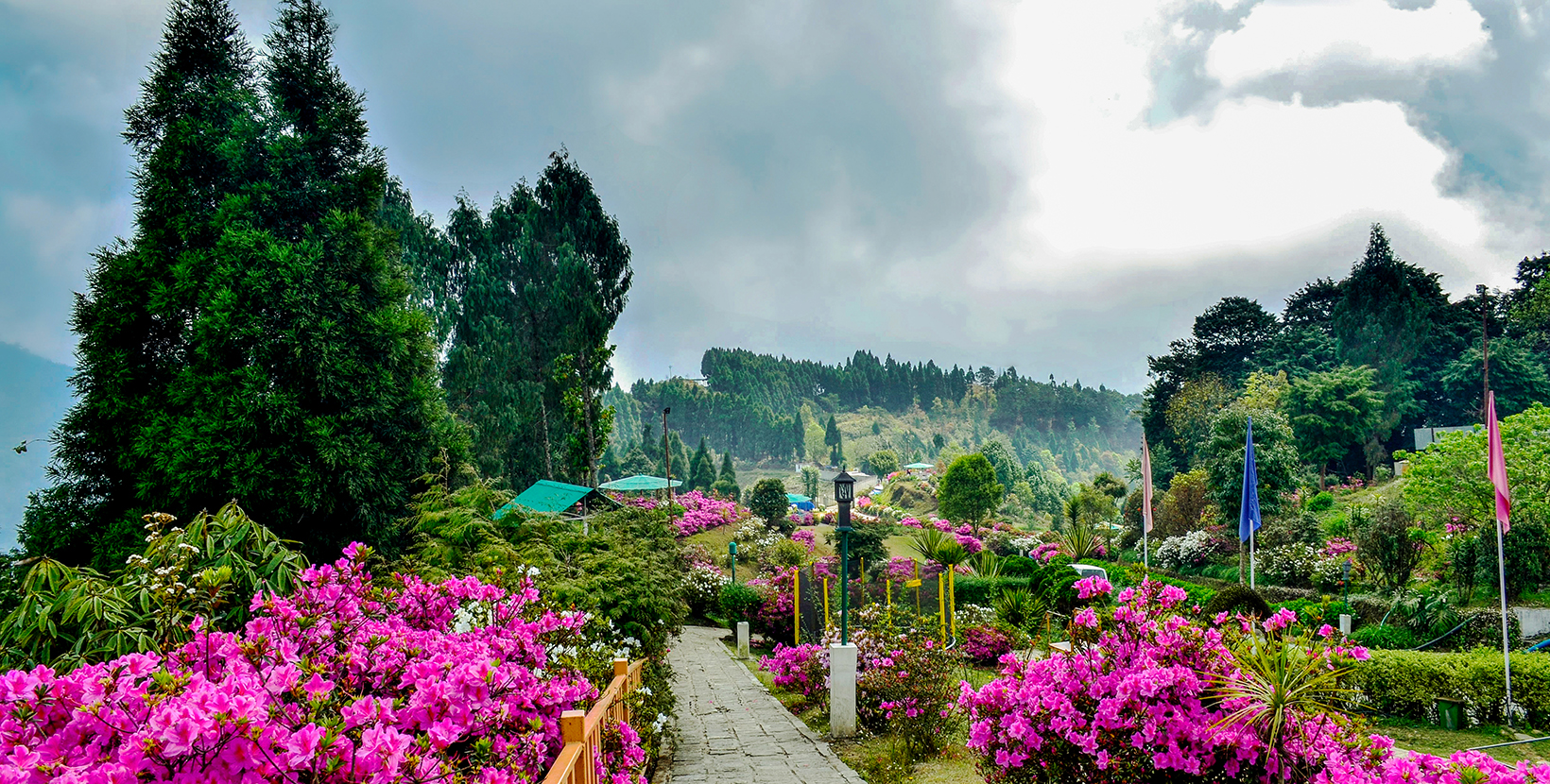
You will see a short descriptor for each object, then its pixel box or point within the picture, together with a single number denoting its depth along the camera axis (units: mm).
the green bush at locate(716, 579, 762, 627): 14719
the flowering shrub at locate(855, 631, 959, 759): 6430
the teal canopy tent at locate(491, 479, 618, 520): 14734
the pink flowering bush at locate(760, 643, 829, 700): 7969
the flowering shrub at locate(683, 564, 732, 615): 16500
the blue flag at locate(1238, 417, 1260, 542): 12219
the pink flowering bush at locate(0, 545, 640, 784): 1610
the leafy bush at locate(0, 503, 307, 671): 2713
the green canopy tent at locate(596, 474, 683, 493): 26266
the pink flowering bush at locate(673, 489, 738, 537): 25859
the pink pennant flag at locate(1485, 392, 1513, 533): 8094
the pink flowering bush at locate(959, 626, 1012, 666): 11484
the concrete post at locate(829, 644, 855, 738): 6781
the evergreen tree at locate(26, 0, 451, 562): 11086
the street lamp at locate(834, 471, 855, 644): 7176
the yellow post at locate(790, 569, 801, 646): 11969
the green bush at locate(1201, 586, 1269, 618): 10719
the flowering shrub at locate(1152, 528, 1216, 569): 20125
